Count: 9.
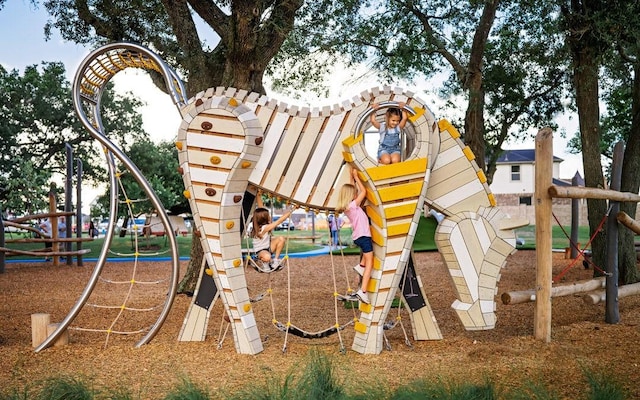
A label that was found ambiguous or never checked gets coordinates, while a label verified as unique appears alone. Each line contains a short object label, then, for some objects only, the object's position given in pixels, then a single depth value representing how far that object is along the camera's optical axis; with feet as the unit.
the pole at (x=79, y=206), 50.88
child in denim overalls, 18.97
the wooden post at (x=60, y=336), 20.43
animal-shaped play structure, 18.83
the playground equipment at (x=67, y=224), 46.60
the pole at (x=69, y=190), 49.80
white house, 130.31
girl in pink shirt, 18.75
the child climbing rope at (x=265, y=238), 19.42
